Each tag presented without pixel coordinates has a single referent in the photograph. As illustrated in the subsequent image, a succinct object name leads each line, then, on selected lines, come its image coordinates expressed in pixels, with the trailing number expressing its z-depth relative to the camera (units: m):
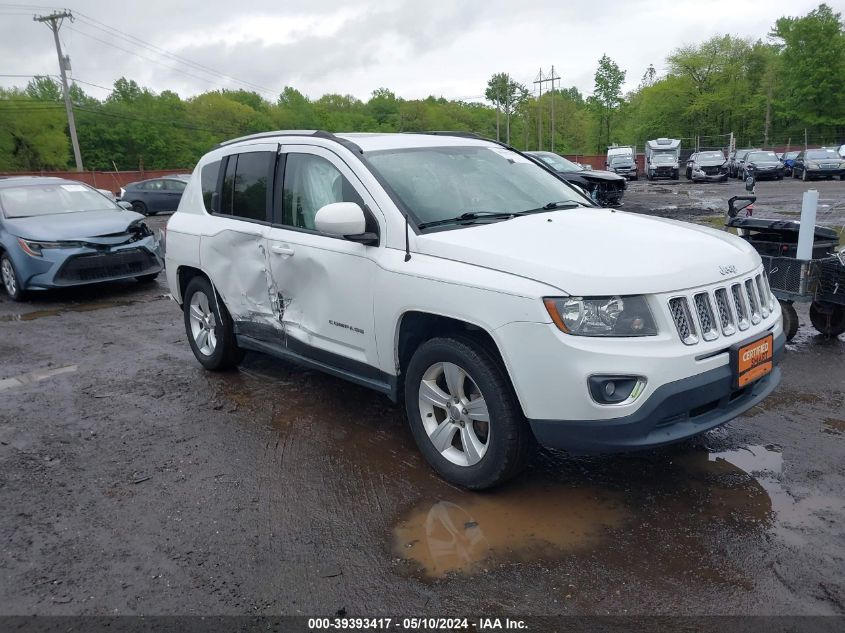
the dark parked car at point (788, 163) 33.84
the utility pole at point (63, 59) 40.59
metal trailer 5.56
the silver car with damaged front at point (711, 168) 32.56
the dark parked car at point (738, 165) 33.47
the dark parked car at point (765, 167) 31.25
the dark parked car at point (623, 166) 35.72
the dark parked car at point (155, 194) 24.92
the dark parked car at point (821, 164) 29.12
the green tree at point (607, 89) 84.62
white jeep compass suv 3.11
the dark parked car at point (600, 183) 16.53
